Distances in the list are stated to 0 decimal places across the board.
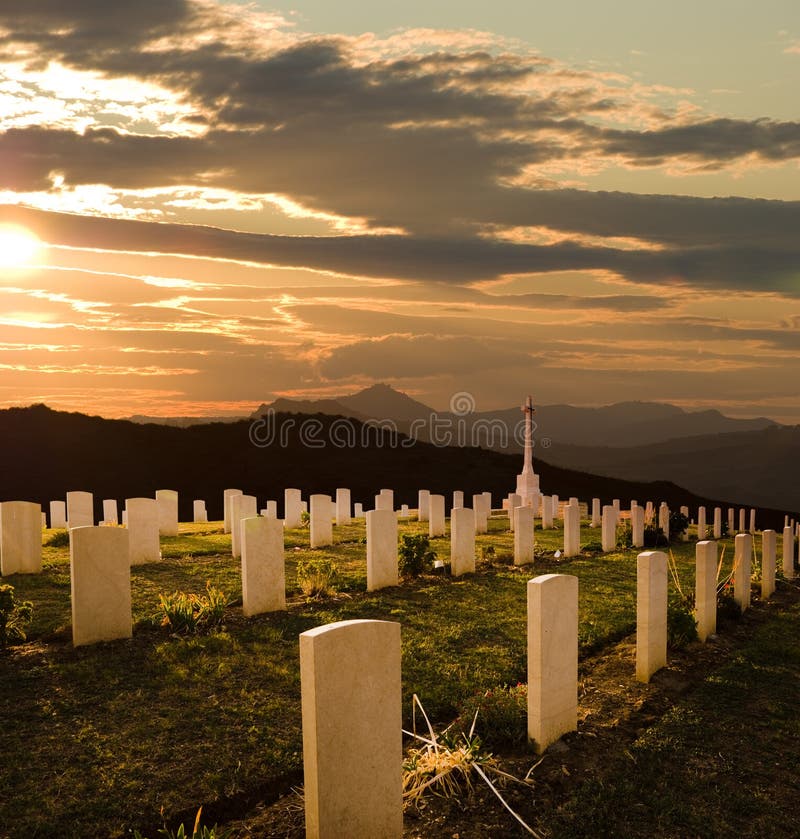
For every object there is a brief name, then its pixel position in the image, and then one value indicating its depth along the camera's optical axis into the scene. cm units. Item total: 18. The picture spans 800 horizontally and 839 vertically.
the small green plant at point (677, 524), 2361
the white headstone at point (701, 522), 2482
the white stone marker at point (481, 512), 2278
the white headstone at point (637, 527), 2083
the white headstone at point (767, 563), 1473
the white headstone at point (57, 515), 2403
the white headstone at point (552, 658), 711
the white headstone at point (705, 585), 1084
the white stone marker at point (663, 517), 2289
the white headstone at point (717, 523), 2477
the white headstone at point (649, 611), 909
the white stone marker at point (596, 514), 2573
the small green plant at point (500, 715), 728
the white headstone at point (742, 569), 1267
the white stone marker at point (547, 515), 2463
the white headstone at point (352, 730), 517
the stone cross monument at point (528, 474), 3002
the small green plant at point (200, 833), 505
